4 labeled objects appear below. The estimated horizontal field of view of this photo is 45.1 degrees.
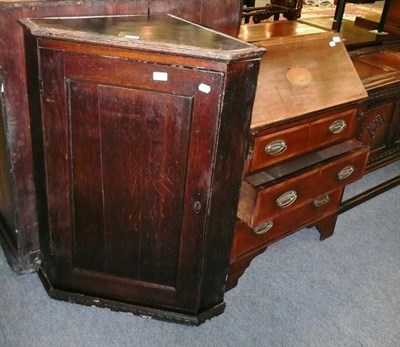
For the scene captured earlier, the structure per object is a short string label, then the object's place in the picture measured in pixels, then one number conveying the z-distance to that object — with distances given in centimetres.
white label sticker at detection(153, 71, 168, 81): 142
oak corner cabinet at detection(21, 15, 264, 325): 142
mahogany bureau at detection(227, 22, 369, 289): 182
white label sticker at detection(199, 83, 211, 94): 141
